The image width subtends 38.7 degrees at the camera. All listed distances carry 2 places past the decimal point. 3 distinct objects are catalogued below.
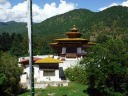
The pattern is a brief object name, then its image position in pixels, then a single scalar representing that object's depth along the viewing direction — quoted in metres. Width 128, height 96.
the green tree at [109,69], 14.75
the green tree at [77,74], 18.64
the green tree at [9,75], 15.24
